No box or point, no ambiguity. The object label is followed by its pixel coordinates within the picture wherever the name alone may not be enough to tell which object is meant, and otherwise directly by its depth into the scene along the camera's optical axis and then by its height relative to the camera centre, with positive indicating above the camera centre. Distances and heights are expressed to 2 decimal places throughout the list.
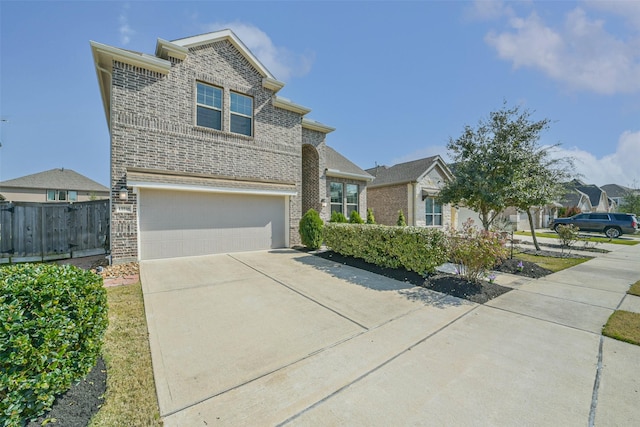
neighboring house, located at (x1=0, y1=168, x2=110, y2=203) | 25.84 +2.76
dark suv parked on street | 17.64 -0.77
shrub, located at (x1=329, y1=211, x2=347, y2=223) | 12.88 -0.29
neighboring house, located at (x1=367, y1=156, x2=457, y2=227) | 17.20 +1.38
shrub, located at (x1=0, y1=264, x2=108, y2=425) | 1.71 -0.97
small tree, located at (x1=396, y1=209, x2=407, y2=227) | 16.33 -0.50
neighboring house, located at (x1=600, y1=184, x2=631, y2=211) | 46.61 +4.28
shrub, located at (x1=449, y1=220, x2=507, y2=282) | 5.35 -0.83
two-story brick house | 7.48 +2.24
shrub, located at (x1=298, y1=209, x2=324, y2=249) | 9.93 -0.71
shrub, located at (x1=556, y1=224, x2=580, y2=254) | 11.01 -0.95
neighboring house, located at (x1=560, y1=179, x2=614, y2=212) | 33.17 +1.82
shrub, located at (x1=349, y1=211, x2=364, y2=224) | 13.50 -0.30
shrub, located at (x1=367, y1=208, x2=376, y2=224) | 15.45 -0.35
